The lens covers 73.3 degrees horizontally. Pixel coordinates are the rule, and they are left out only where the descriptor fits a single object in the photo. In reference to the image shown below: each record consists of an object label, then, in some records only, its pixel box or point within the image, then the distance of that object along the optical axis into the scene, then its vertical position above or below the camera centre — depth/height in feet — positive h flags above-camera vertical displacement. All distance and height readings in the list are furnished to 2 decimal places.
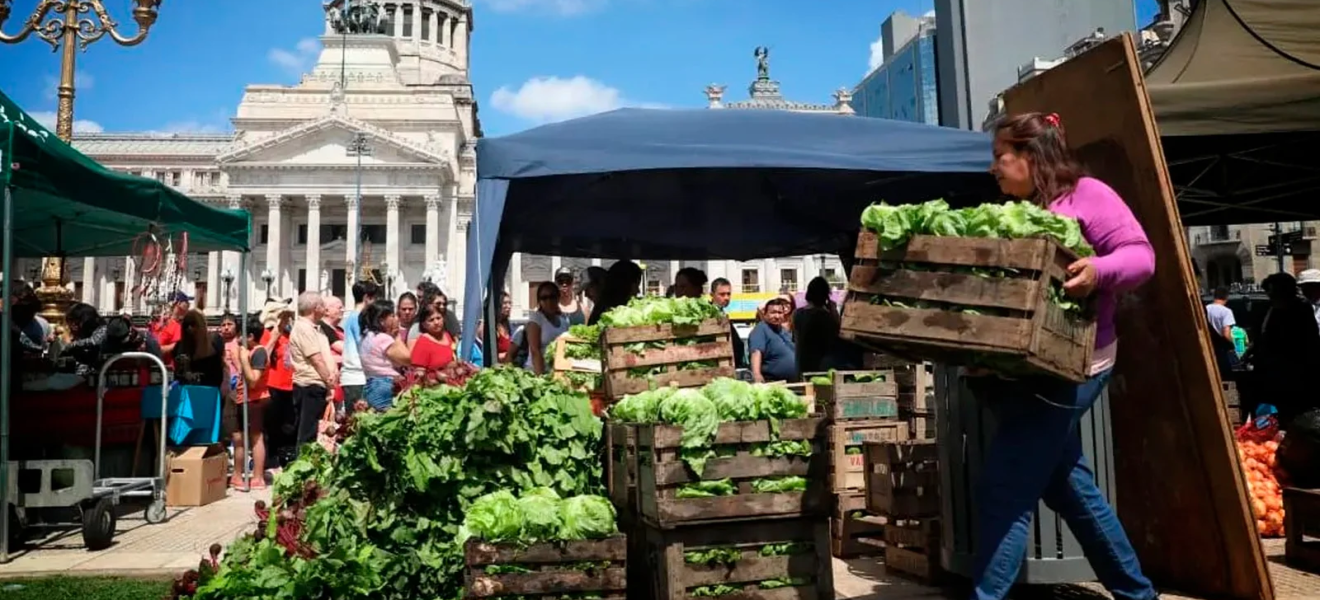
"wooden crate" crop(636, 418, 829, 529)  11.78 -1.59
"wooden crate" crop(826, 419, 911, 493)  18.21 -1.86
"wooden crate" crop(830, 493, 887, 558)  17.16 -3.49
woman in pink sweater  10.40 -0.72
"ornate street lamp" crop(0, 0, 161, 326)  38.11 +14.92
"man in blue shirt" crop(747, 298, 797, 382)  26.09 +0.04
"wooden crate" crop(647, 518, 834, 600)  11.83 -2.80
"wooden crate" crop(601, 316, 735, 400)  16.42 +0.04
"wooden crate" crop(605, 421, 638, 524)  13.08 -1.70
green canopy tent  19.72 +4.95
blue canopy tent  19.29 +4.44
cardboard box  27.43 -3.45
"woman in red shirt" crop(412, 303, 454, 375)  23.49 +0.50
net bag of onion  18.06 -2.61
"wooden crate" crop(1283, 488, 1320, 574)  15.01 -3.11
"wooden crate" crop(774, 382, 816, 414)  19.33 -0.76
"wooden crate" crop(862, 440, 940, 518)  14.51 -2.09
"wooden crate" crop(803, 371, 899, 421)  18.85 -0.94
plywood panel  12.34 -0.75
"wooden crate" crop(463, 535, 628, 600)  11.85 -2.85
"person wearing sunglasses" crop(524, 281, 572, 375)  23.58 +0.99
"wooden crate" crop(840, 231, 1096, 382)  9.68 +0.46
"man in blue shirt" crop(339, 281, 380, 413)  29.94 -0.09
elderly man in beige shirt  30.12 -0.06
